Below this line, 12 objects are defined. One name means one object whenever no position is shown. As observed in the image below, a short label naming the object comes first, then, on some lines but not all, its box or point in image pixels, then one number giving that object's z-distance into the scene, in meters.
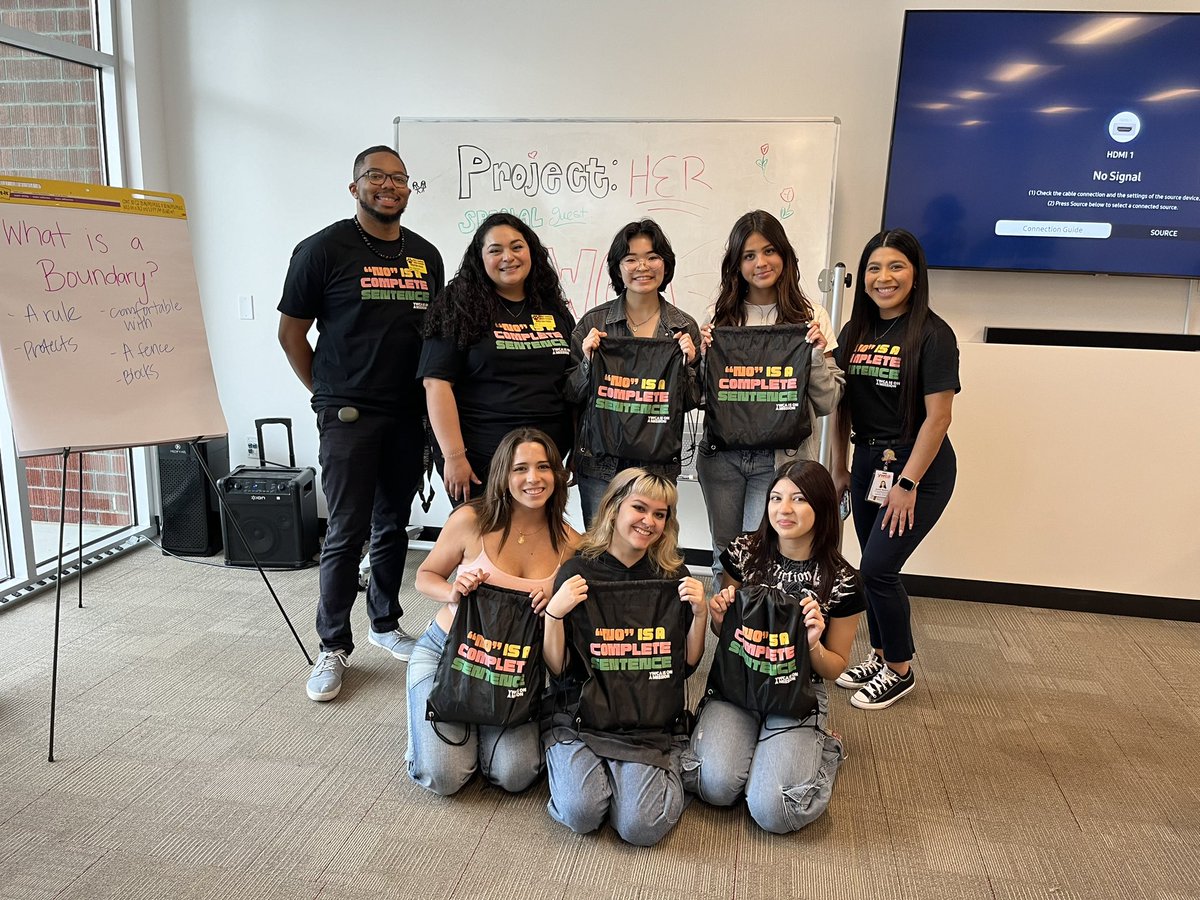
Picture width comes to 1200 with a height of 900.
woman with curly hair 2.34
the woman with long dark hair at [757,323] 2.30
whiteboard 3.37
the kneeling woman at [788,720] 1.97
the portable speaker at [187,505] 3.79
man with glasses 2.51
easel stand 2.21
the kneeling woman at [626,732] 1.93
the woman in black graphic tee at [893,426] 2.39
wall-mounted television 3.09
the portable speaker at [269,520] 3.69
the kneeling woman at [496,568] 2.08
